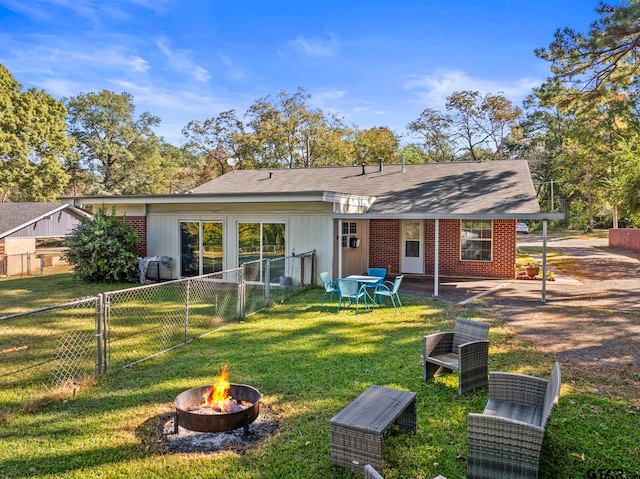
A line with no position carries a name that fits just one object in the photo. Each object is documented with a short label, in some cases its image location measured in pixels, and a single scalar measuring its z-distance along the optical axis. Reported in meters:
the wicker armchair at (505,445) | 3.27
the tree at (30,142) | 29.19
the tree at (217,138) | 34.78
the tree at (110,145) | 37.03
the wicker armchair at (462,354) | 5.06
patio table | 10.53
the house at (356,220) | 12.39
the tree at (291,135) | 33.09
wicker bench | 3.53
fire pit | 4.04
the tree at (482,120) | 37.16
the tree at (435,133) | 39.62
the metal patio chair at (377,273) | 11.67
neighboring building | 17.22
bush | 13.53
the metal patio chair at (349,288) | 9.65
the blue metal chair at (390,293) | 9.91
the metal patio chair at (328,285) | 10.32
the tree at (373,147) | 36.38
